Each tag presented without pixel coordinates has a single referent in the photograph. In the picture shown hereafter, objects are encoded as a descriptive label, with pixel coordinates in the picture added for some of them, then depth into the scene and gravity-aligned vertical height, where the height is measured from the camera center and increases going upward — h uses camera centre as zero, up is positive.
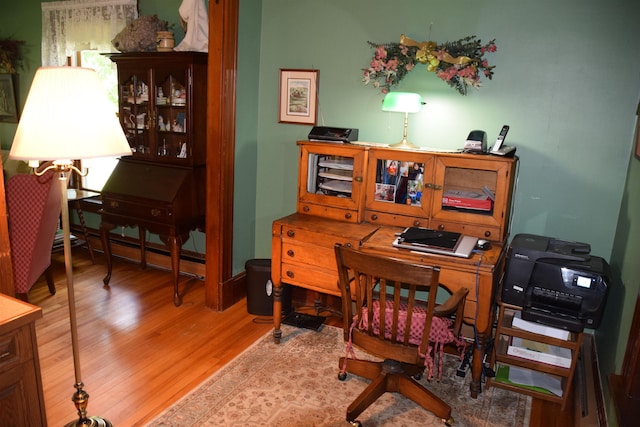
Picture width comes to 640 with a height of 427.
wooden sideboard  1.57 -0.86
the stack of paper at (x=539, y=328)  2.47 -0.99
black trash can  3.33 -1.17
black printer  2.32 -0.73
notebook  2.47 -0.60
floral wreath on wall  2.84 +0.39
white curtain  4.14 +0.73
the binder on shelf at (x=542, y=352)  2.51 -1.14
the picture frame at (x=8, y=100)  5.02 +0.04
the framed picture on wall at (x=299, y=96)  3.39 +0.16
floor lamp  1.69 -0.04
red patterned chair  3.14 -0.71
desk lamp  2.85 +0.13
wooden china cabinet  3.52 -0.29
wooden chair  2.02 -0.91
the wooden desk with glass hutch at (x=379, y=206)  2.66 -0.47
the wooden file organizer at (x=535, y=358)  2.48 -1.17
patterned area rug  2.36 -1.41
